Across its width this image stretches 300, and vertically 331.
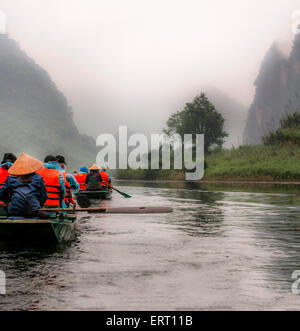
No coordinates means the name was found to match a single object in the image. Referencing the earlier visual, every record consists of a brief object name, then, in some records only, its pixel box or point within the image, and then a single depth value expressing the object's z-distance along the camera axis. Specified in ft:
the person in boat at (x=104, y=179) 80.59
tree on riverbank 247.91
